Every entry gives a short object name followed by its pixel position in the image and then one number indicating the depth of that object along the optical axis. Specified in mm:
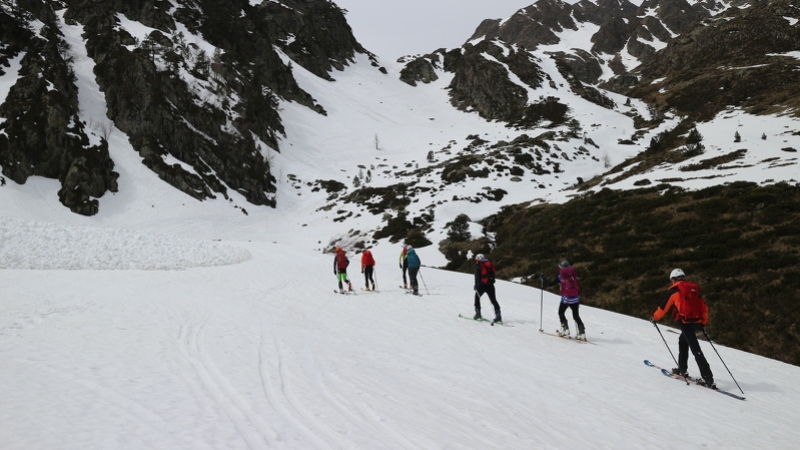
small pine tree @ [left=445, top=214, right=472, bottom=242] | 34750
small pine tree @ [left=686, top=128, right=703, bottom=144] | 40438
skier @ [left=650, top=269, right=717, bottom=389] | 8500
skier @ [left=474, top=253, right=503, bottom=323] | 12906
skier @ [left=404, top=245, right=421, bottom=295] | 18078
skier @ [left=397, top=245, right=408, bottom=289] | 19517
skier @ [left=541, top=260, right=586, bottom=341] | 11297
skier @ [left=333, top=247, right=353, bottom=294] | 18120
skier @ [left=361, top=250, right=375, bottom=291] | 19094
